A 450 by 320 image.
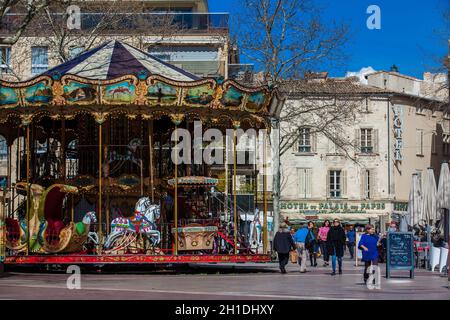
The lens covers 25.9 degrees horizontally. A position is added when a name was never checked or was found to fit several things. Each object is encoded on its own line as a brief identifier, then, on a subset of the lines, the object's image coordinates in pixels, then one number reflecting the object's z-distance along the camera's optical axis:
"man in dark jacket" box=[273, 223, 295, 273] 28.53
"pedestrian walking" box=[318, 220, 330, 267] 33.57
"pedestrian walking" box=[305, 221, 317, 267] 34.11
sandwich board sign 25.67
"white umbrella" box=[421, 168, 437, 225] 37.03
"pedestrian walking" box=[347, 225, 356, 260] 43.38
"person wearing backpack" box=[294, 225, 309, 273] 29.78
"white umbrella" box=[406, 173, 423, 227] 37.06
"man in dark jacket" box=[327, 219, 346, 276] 27.53
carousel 27.81
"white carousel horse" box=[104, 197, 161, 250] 27.94
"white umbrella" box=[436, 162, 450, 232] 36.00
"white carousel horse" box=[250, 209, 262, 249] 31.58
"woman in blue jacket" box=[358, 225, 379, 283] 22.84
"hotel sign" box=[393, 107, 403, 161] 69.99
